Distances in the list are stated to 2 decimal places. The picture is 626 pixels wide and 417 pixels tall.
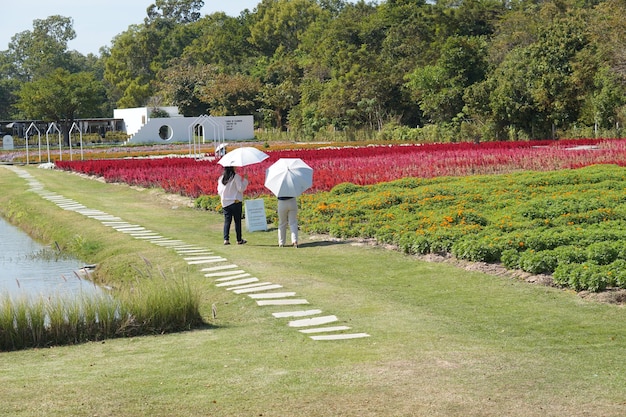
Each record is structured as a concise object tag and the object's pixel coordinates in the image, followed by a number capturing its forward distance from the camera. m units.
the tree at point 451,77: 56.69
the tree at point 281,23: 103.81
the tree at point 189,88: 84.75
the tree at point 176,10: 131.00
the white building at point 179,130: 74.81
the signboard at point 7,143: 68.44
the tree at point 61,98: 79.81
